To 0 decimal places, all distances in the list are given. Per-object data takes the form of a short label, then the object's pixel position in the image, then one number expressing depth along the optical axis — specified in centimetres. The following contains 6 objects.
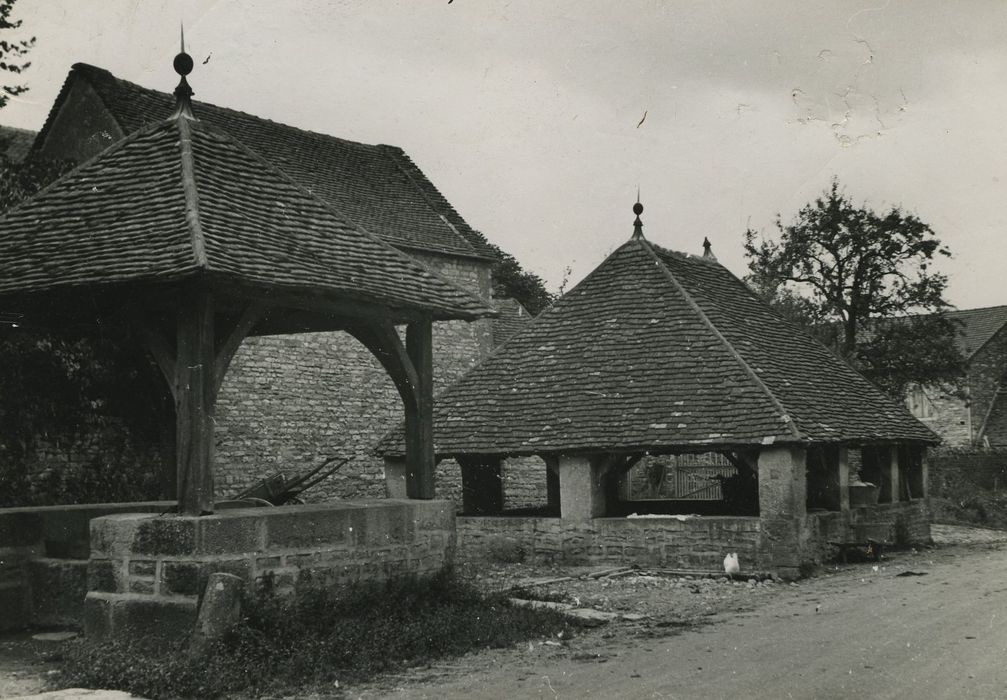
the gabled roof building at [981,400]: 3838
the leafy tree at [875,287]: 2673
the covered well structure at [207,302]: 775
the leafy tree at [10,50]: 1546
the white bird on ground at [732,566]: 1362
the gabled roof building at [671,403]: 1408
